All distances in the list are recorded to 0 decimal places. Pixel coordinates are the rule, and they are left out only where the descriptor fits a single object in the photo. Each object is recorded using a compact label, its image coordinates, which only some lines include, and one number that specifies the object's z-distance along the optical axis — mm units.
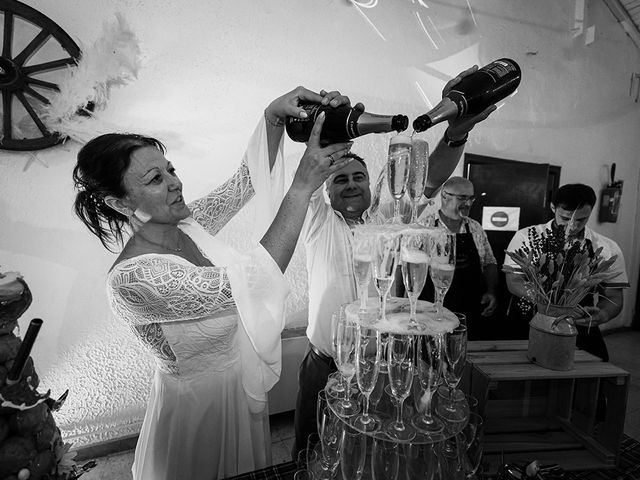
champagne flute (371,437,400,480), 831
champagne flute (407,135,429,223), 902
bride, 932
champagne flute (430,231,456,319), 1032
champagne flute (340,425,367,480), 830
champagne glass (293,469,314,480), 894
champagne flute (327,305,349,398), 1019
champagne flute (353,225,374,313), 953
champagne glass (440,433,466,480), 830
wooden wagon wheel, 1863
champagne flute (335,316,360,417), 987
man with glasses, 2533
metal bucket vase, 1193
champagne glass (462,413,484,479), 870
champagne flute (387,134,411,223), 891
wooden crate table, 1136
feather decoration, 2004
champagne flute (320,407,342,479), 896
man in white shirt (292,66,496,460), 1677
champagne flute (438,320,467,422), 1021
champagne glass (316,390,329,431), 948
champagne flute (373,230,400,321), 945
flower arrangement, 1215
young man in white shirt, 2006
